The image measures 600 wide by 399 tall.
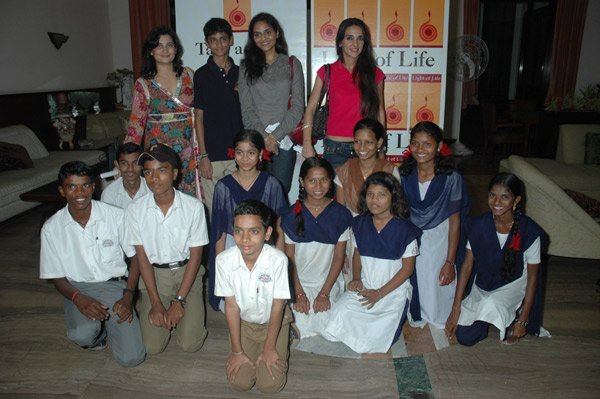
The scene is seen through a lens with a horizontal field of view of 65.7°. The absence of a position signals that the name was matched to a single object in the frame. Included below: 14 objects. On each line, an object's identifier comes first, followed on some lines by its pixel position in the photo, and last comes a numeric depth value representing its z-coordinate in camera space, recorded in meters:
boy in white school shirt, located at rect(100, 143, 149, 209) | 2.68
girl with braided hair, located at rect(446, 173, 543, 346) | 2.32
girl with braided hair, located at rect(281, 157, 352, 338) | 2.46
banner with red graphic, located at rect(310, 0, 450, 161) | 3.62
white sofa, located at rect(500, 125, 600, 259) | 3.02
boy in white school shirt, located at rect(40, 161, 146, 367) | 2.24
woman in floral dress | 2.84
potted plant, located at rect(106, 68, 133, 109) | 8.12
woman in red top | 2.88
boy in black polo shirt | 2.88
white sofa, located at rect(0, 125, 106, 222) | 4.32
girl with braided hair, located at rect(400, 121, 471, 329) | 2.54
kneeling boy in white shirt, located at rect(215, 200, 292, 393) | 1.98
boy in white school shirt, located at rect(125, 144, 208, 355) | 2.32
